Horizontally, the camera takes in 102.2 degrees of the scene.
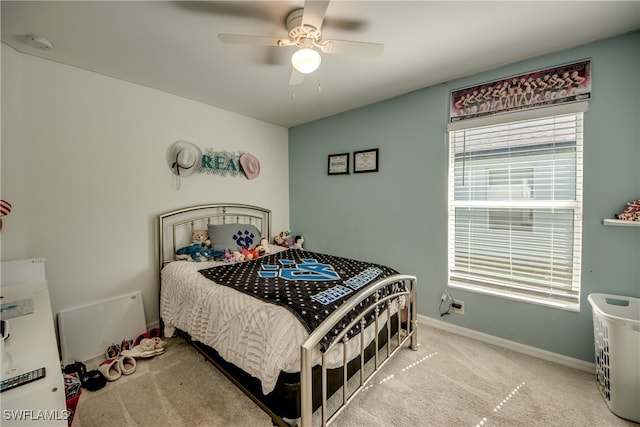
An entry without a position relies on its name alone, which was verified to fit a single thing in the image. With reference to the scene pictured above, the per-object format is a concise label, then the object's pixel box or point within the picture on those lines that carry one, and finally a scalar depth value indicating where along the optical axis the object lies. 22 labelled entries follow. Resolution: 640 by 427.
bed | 1.38
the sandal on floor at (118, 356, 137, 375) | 1.99
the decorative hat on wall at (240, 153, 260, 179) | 3.46
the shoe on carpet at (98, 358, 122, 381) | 1.92
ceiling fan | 1.54
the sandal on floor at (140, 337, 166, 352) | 2.25
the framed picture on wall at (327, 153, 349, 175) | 3.41
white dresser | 0.68
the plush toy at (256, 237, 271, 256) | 3.03
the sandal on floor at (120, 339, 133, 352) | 2.28
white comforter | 1.39
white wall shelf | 1.70
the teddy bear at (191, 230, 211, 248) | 2.89
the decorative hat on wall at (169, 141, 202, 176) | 2.74
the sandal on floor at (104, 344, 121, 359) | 2.20
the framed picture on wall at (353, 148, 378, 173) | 3.12
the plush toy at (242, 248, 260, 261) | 2.86
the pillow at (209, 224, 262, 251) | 2.89
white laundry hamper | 1.51
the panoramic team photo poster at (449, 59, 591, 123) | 1.98
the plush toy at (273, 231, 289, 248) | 3.66
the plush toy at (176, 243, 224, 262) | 2.67
